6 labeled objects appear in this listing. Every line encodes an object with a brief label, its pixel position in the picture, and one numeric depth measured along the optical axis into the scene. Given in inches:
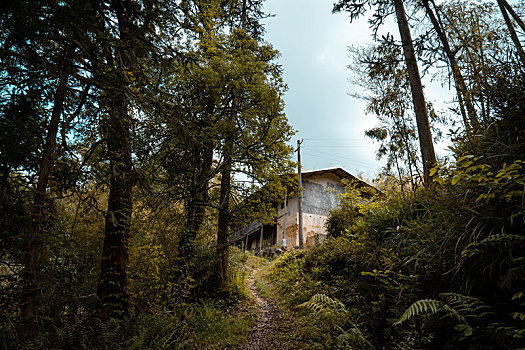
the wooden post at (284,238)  759.2
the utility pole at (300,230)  664.6
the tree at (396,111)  342.0
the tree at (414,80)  256.1
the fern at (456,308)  108.7
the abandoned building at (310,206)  829.2
